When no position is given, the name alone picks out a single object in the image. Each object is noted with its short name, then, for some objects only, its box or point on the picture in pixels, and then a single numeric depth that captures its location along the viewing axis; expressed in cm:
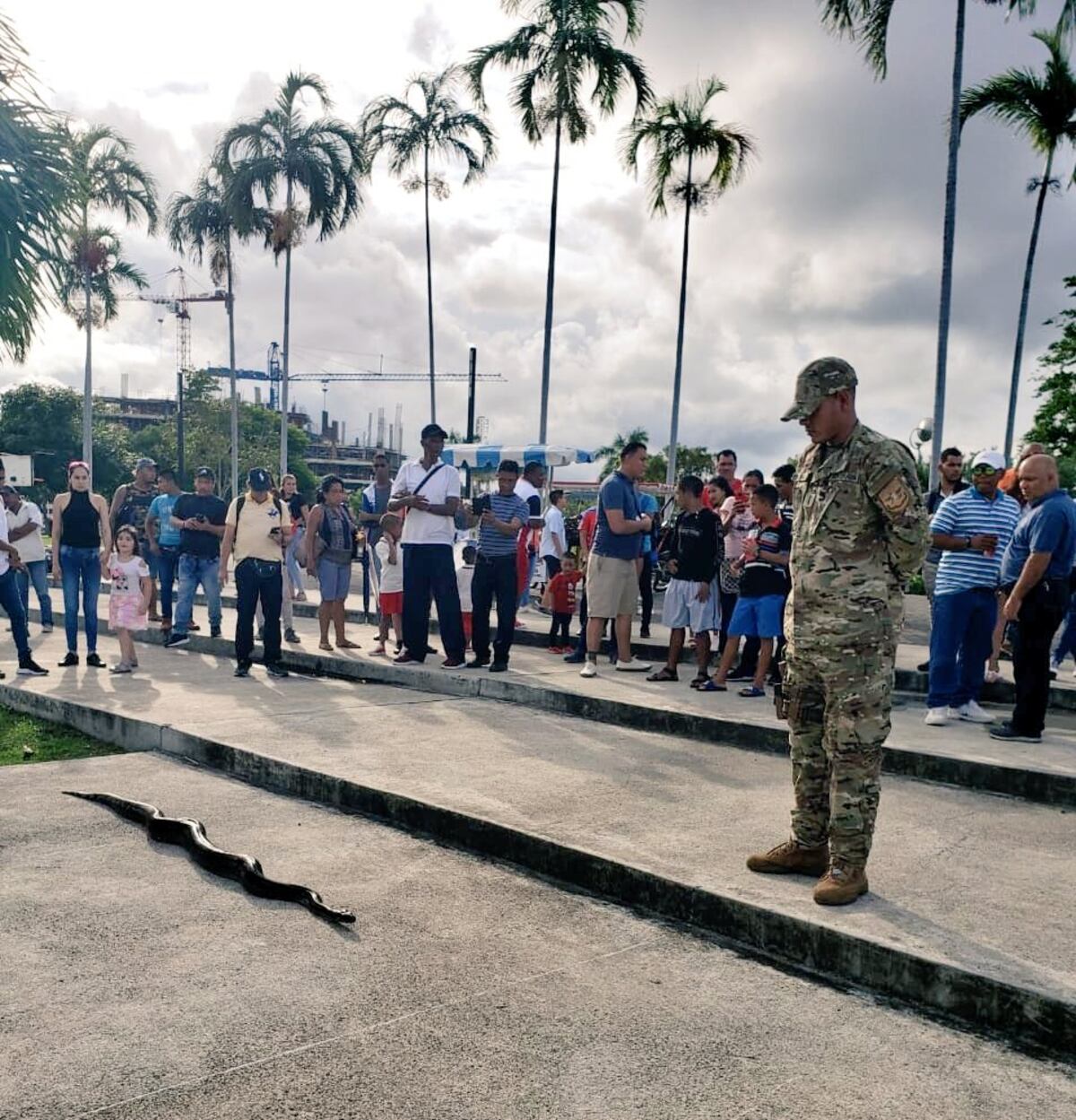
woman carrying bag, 1076
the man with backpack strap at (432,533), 921
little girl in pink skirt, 948
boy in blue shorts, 811
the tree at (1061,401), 3644
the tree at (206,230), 3609
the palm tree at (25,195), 1125
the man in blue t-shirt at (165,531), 1196
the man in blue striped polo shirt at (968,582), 726
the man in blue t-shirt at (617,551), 894
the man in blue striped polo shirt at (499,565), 938
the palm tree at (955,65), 1777
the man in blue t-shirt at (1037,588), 645
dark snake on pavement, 399
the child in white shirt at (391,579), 1021
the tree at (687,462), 7531
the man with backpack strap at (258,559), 930
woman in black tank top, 1025
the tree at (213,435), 7562
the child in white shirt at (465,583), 1075
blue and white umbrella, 2006
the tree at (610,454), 6203
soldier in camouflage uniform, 388
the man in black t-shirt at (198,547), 1123
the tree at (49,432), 7181
